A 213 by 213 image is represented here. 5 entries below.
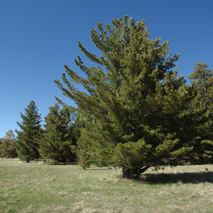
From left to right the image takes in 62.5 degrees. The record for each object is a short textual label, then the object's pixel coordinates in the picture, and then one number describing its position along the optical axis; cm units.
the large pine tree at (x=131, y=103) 935
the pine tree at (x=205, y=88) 2692
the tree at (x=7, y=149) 6046
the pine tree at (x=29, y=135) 3522
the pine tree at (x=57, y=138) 3114
